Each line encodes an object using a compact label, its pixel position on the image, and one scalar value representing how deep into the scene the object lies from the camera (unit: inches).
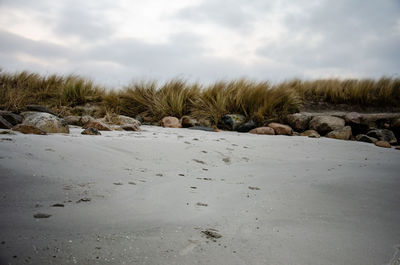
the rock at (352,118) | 233.3
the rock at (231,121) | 230.8
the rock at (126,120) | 210.6
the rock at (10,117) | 150.8
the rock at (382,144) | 176.7
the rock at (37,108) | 211.5
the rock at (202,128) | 204.8
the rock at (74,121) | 193.0
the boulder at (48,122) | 130.2
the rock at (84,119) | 190.0
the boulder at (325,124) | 219.4
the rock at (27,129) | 110.4
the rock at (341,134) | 205.2
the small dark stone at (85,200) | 52.7
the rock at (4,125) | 124.2
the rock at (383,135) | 204.4
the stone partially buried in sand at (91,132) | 127.7
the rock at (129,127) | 169.9
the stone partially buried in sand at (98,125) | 154.9
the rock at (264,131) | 205.2
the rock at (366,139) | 195.0
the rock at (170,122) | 223.0
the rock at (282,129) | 208.5
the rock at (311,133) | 201.7
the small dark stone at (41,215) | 44.3
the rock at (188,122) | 226.4
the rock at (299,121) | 230.5
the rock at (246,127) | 222.7
